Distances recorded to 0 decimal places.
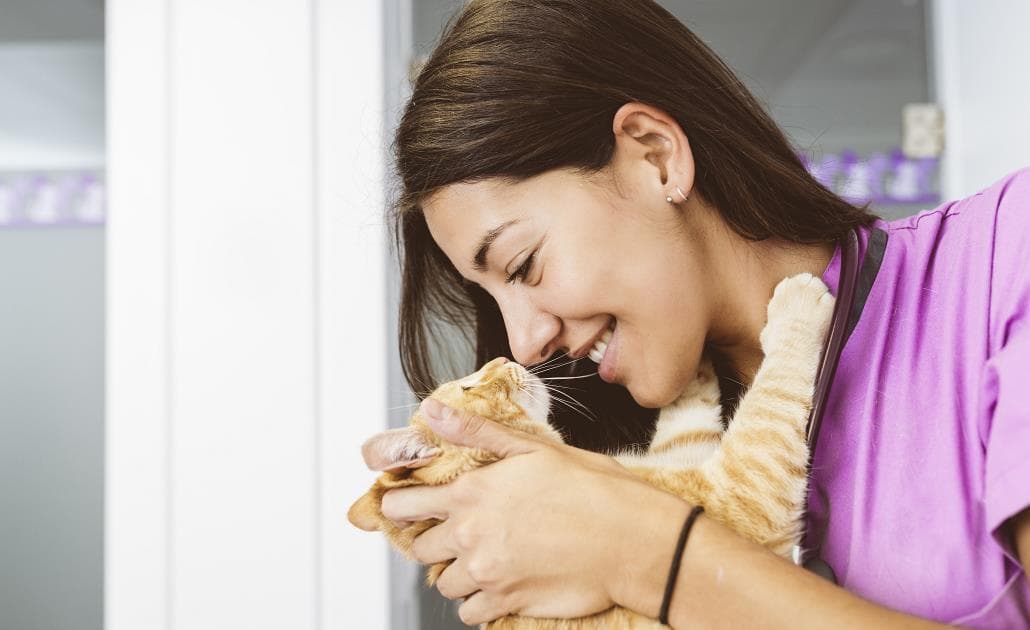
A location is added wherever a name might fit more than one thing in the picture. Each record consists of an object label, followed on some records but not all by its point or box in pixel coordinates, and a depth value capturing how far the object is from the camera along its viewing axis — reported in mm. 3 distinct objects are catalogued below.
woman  699
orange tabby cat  862
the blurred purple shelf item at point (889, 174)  1997
